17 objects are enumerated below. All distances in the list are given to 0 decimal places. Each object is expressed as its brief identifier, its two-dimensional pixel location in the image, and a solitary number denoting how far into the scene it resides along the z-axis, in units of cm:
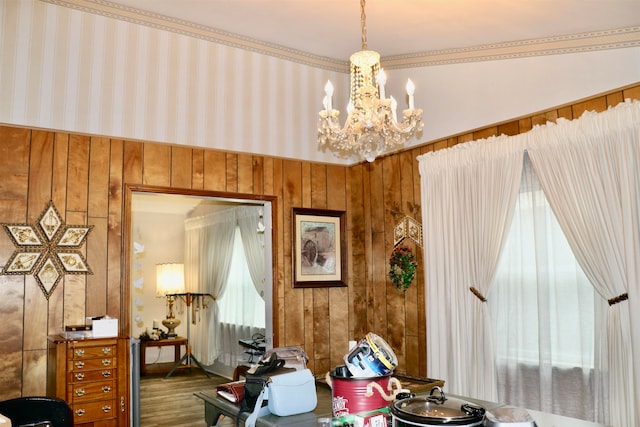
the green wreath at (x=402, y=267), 536
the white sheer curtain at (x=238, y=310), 743
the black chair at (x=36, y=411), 262
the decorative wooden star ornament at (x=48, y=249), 421
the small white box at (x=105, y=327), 412
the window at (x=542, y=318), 393
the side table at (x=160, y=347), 810
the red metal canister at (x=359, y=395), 199
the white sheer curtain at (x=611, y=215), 360
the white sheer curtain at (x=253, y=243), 748
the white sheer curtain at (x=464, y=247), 453
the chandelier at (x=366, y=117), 314
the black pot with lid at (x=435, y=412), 166
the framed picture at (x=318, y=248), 572
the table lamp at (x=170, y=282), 865
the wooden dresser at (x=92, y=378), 385
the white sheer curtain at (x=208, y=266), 829
